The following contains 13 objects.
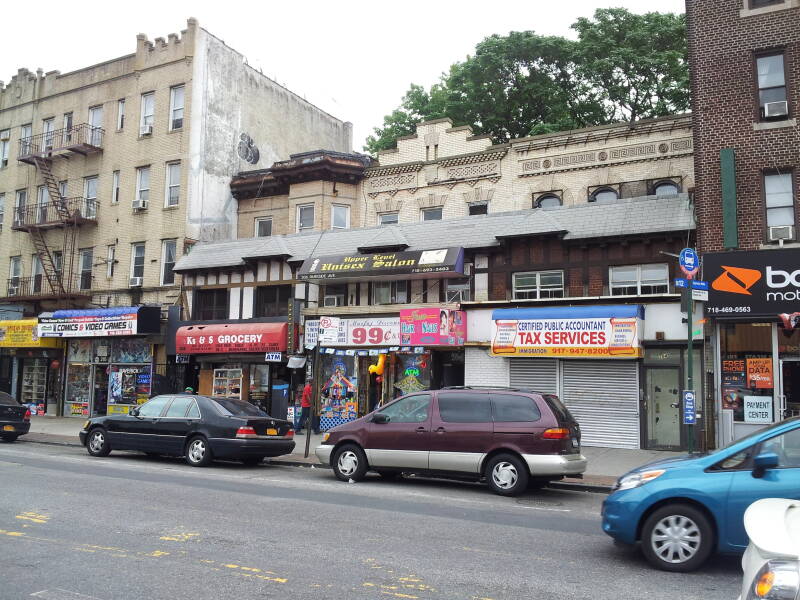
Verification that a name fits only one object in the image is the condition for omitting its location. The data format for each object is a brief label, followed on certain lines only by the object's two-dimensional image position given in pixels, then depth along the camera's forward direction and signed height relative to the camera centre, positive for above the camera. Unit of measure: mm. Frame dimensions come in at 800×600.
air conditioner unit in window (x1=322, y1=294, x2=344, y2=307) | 21973 +2417
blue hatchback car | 6320 -1170
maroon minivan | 10922 -1117
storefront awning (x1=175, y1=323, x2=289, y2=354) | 21469 +1142
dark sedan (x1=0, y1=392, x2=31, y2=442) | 18703 -1405
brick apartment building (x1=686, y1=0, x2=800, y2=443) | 15156 +4341
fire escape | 28656 +6719
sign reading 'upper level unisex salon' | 18984 +3215
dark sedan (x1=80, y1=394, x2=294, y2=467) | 13953 -1274
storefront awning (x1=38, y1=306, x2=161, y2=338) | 24484 +1864
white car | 2910 -809
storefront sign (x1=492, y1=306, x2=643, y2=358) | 16234 +1139
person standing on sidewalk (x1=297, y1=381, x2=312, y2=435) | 19405 -975
